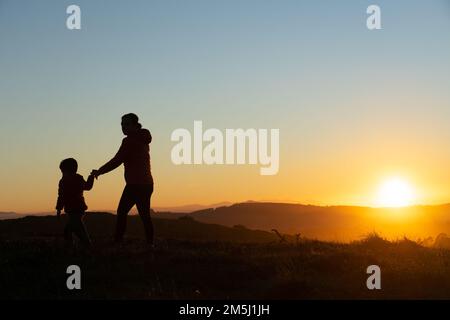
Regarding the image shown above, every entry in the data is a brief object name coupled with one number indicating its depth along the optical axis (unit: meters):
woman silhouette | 13.15
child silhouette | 13.25
